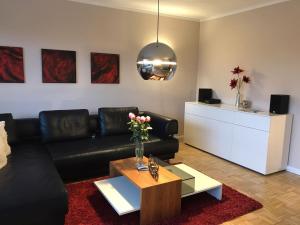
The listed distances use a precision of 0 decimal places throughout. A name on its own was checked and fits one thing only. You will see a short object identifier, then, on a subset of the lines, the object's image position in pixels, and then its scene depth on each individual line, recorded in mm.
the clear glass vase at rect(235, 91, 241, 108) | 4048
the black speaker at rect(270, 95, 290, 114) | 3330
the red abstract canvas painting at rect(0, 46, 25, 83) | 3309
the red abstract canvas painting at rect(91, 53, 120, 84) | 3895
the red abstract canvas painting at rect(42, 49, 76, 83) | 3553
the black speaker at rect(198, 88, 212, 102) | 4566
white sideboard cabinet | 3297
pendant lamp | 2111
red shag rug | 2229
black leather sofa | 1862
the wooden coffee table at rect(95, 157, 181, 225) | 2125
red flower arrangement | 3916
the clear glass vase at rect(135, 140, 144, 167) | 2526
